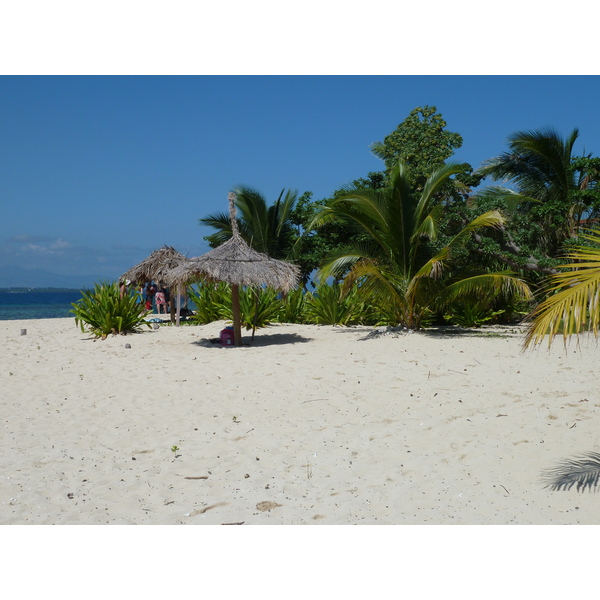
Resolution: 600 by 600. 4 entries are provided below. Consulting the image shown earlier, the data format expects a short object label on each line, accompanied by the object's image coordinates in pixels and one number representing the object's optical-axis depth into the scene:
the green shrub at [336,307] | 13.85
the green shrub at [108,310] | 11.95
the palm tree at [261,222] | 22.48
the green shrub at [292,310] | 14.90
